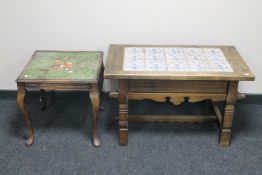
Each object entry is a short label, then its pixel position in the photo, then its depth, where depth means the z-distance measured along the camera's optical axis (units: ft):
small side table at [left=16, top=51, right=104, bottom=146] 6.81
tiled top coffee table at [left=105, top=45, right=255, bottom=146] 6.56
